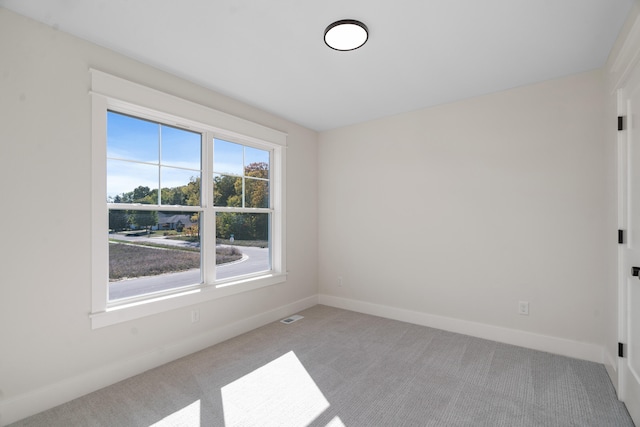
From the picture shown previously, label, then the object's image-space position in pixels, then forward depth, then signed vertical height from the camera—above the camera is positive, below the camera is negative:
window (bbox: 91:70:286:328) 2.41 +0.10
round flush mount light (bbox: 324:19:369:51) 2.08 +1.29
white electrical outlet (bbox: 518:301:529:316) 3.04 -0.95
